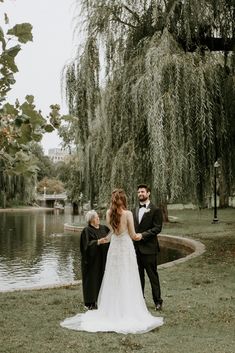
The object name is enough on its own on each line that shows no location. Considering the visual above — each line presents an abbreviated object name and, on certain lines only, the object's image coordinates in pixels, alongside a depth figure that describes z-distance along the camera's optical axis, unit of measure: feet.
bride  20.34
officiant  23.58
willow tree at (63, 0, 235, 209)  32.22
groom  23.41
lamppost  36.41
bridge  317.22
